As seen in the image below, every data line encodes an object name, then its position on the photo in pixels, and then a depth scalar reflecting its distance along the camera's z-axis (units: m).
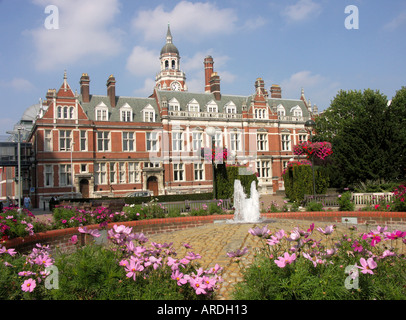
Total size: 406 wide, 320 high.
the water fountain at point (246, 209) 13.22
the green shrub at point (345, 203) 15.93
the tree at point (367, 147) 22.34
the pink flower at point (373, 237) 5.28
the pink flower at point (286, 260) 4.70
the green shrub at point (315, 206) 15.85
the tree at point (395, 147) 21.94
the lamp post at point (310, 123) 19.88
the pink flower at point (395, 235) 5.25
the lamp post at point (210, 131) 19.45
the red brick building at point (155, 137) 38.66
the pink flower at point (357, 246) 5.25
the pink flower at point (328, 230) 5.53
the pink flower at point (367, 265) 4.59
